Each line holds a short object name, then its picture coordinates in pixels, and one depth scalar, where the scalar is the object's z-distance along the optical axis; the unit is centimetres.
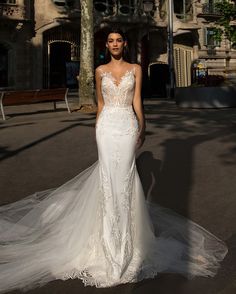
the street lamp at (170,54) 2311
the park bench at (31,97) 1332
